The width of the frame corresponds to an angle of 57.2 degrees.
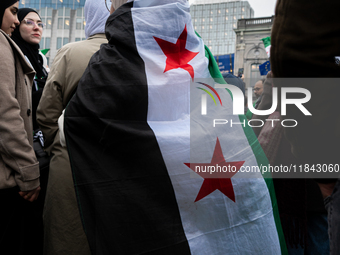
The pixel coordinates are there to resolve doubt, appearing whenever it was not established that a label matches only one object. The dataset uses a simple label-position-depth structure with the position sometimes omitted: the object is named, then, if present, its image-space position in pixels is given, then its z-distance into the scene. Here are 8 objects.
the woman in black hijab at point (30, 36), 3.60
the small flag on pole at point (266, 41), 8.36
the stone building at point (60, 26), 40.53
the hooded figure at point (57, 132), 2.11
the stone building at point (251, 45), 30.47
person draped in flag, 1.88
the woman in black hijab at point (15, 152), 2.04
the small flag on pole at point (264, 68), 9.42
